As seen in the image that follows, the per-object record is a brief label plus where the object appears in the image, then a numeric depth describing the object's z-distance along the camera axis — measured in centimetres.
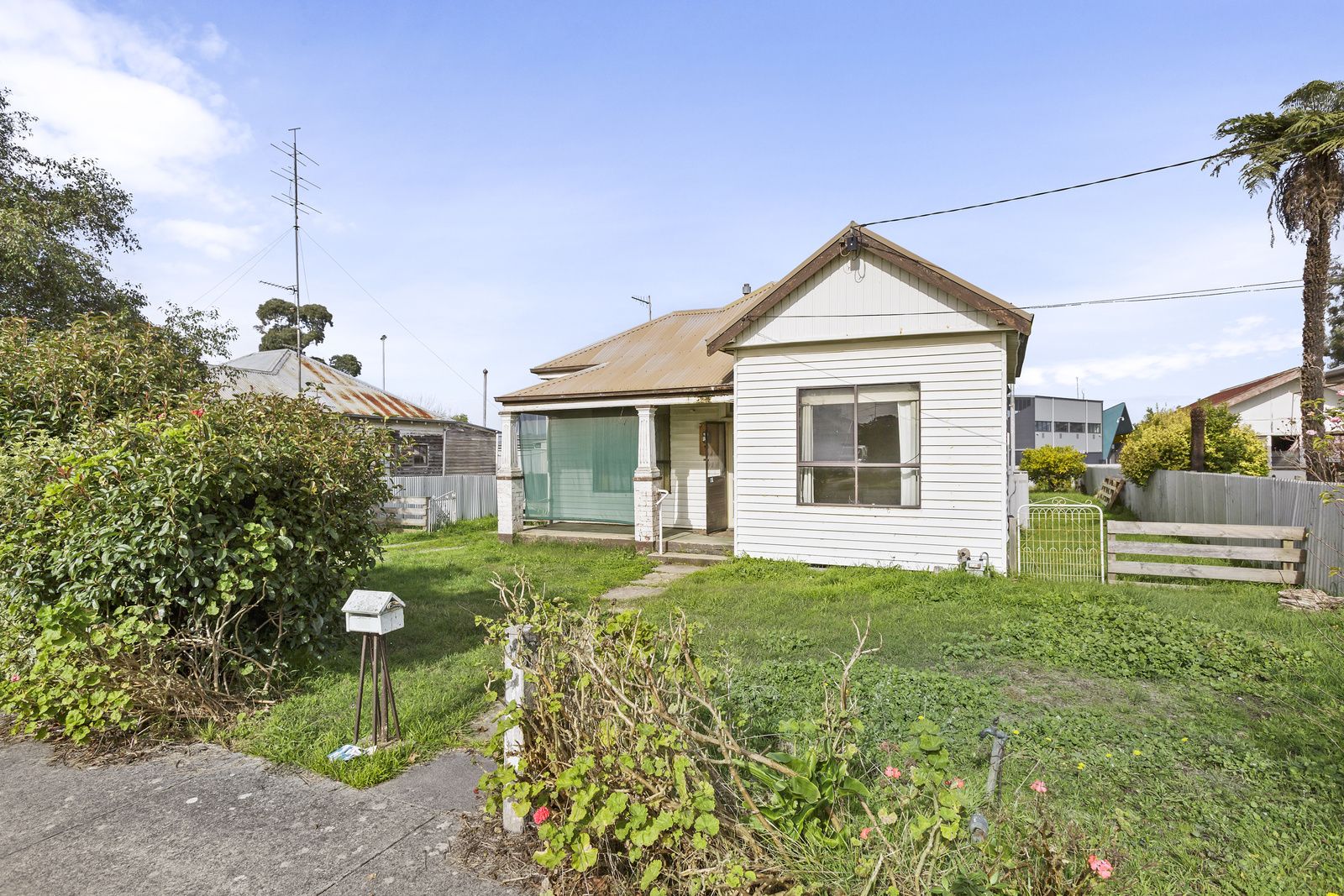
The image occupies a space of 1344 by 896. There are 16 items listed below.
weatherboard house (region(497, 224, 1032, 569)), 855
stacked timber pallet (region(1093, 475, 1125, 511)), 2002
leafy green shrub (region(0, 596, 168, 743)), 397
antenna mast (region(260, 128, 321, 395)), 1620
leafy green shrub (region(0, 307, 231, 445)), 532
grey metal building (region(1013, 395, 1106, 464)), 3872
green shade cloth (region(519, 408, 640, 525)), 1232
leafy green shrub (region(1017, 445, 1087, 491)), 2438
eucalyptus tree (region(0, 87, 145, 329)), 1121
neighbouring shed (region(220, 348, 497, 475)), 2030
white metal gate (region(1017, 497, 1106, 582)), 877
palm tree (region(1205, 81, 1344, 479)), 1268
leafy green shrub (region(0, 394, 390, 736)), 418
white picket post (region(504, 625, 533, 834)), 299
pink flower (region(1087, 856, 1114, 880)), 185
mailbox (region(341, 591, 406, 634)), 382
